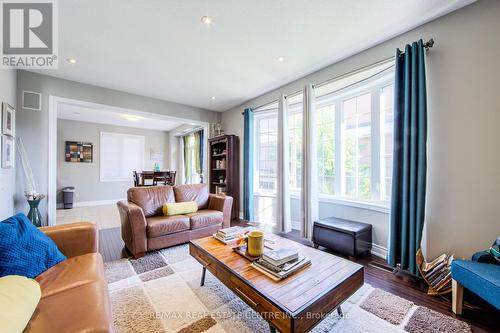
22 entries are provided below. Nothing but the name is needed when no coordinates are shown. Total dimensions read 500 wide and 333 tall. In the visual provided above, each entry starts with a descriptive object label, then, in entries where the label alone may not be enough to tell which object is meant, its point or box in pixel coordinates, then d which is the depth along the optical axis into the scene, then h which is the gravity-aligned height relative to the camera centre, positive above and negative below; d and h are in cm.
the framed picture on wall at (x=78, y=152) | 595 +52
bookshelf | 455 +2
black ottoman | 243 -84
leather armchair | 91 -68
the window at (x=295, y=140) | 380 +53
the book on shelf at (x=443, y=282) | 176 -98
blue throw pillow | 118 -50
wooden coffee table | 107 -71
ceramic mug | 161 -59
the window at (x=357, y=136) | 271 +49
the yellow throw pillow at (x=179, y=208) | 293 -57
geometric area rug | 142 -108
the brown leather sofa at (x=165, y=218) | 251 -67
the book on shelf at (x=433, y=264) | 191 -89
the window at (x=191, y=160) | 683 +30
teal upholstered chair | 128 -75
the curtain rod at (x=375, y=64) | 201 +124
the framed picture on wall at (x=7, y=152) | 257 +23
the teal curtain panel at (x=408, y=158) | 200 +10
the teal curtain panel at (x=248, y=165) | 424 +8
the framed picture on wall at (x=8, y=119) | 256 +66
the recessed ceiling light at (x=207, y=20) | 200 +147
